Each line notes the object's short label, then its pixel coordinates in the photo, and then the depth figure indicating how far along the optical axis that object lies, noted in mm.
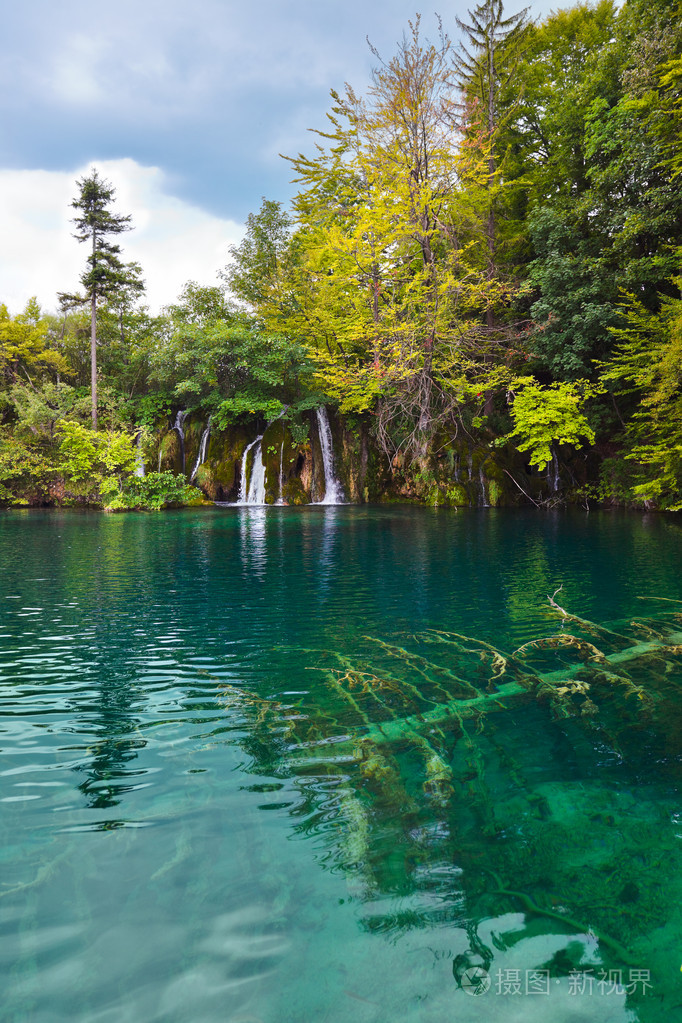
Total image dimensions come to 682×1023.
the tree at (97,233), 28094
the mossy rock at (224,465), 27750
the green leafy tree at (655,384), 14612
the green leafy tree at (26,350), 30078
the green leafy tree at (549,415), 19875
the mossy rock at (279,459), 27234
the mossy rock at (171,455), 28625
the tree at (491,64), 22656
